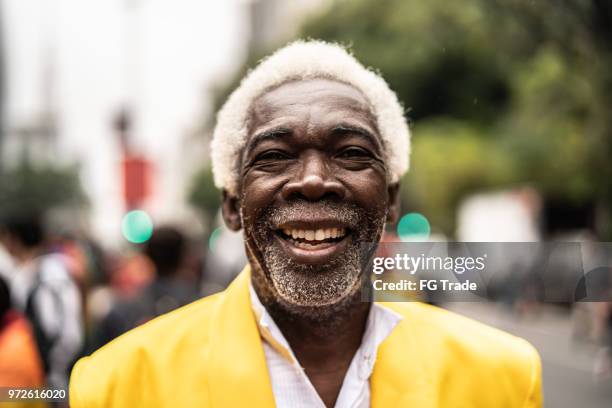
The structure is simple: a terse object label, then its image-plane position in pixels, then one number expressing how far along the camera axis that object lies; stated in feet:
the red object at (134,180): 21.72
